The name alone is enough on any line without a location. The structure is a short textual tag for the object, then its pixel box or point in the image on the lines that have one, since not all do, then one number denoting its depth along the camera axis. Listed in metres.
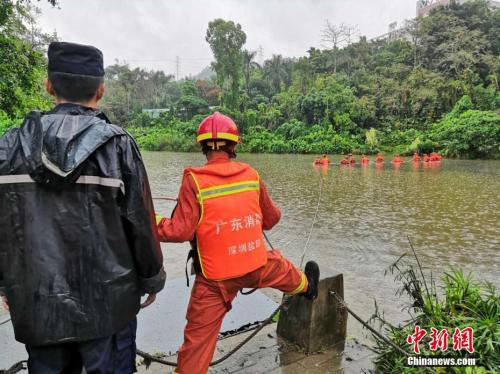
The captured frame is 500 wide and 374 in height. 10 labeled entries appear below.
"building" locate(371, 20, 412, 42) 55.50
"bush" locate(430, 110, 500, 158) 23.42
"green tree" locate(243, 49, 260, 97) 50.00
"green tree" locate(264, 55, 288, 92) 50.41
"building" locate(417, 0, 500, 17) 53.09
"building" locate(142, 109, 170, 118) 51.27
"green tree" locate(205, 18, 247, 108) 42.47
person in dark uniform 1.38
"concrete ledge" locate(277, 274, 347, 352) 2.62
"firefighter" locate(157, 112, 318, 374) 2.09
